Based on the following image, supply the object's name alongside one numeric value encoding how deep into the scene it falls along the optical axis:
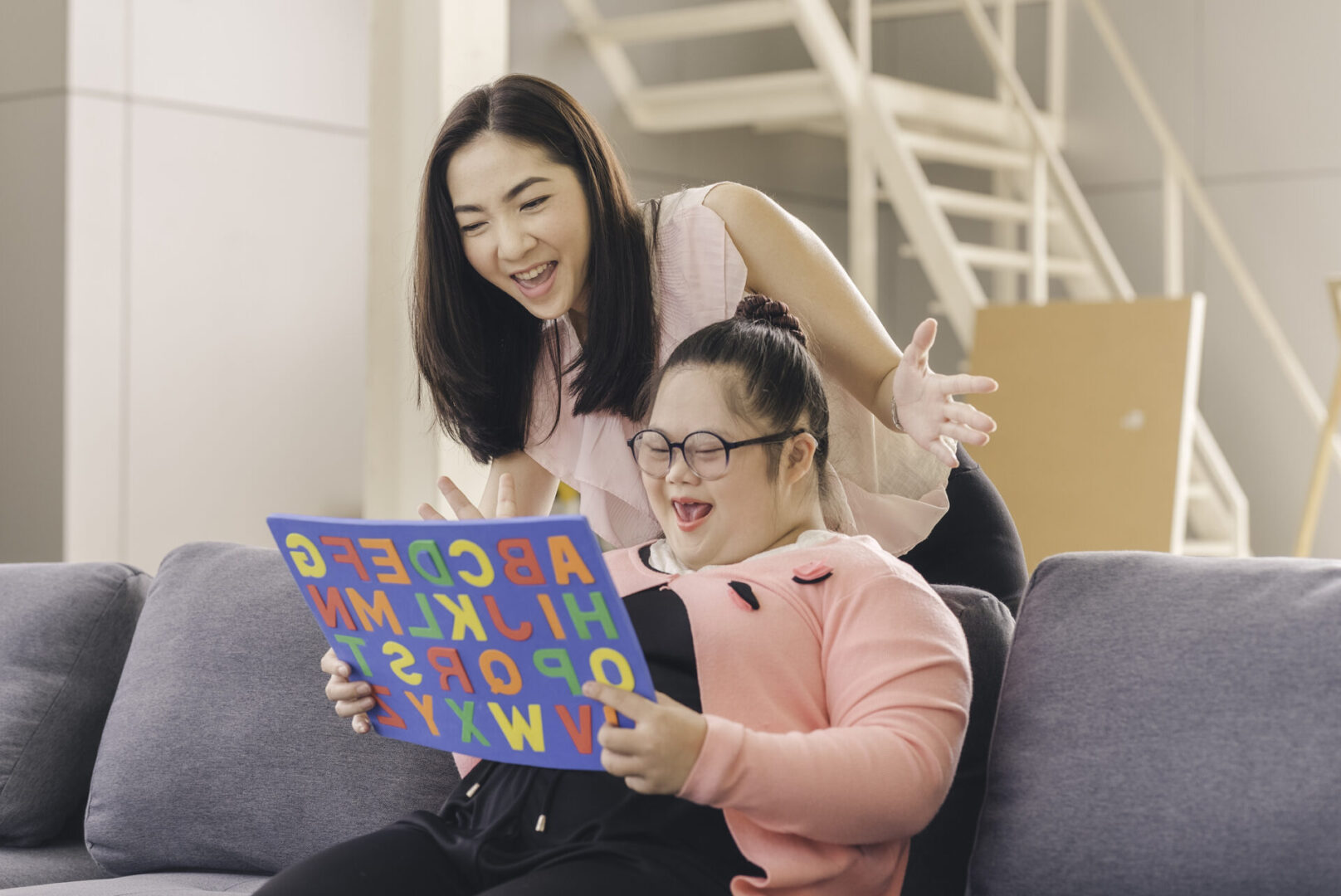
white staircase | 5.54
